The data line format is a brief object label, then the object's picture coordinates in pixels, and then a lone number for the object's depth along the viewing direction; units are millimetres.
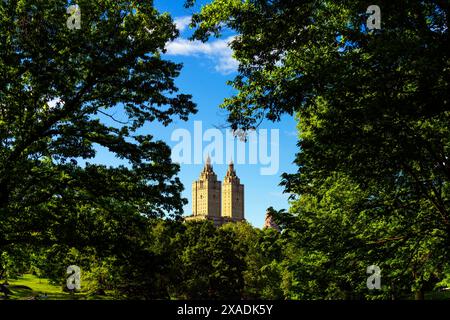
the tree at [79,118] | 14141
